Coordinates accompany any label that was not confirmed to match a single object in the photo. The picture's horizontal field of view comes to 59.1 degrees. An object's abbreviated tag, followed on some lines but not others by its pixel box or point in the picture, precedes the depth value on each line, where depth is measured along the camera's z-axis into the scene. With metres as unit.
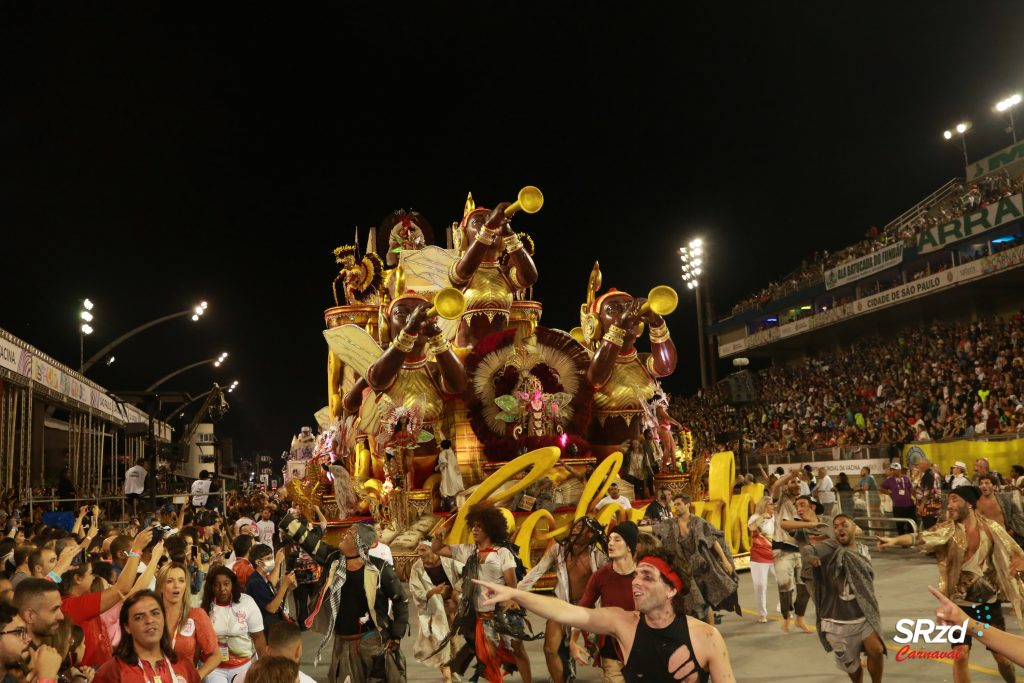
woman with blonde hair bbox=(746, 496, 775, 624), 11.04
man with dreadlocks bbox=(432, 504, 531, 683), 7.36
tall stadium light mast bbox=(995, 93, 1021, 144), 37.09
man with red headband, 3.79
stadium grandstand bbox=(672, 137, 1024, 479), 25.81
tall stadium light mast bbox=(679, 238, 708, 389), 44.38
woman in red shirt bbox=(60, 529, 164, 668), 5.54
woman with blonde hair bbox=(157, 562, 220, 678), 5.30
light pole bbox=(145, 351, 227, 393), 31.33
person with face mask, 7.18
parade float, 14.12
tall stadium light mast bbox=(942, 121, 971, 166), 41.51
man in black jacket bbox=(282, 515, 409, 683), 6.76
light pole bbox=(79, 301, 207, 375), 24.01
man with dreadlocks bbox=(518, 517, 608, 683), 7.61
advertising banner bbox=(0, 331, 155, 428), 14.50
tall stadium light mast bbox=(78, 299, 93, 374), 22.02
